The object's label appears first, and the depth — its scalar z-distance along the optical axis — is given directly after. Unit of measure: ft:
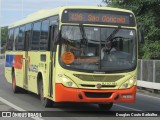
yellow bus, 42.34
